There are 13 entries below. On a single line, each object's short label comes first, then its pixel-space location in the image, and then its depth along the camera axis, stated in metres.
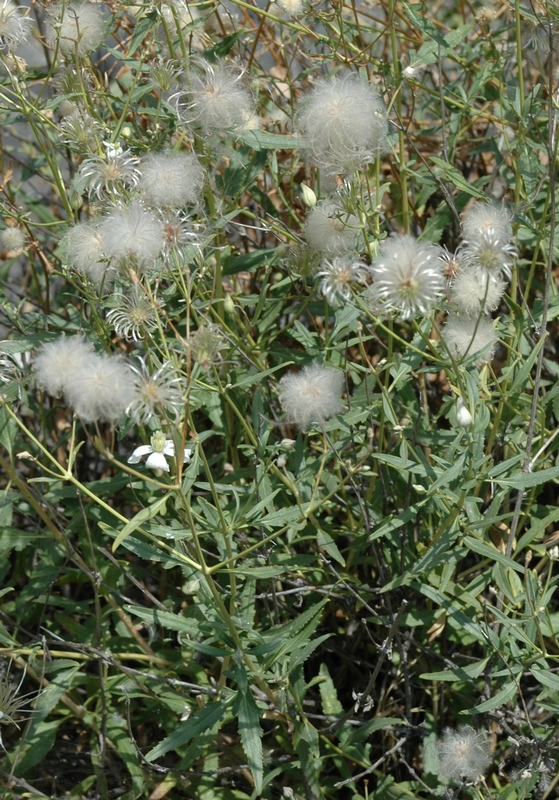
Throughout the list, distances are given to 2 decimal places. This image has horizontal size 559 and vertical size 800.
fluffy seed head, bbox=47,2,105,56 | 1.26
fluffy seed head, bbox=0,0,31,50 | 1.23
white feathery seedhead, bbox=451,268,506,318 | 1.17
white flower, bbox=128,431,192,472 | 1.14
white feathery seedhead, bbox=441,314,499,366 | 1.20
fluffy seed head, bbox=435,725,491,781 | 1.21
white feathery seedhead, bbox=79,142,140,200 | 1.18
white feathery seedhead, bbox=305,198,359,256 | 1.21
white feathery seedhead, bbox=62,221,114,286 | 1.19
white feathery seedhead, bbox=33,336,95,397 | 1.11
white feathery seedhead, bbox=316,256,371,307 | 1.16
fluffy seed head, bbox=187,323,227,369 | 1.14
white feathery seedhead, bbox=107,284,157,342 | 1.16
